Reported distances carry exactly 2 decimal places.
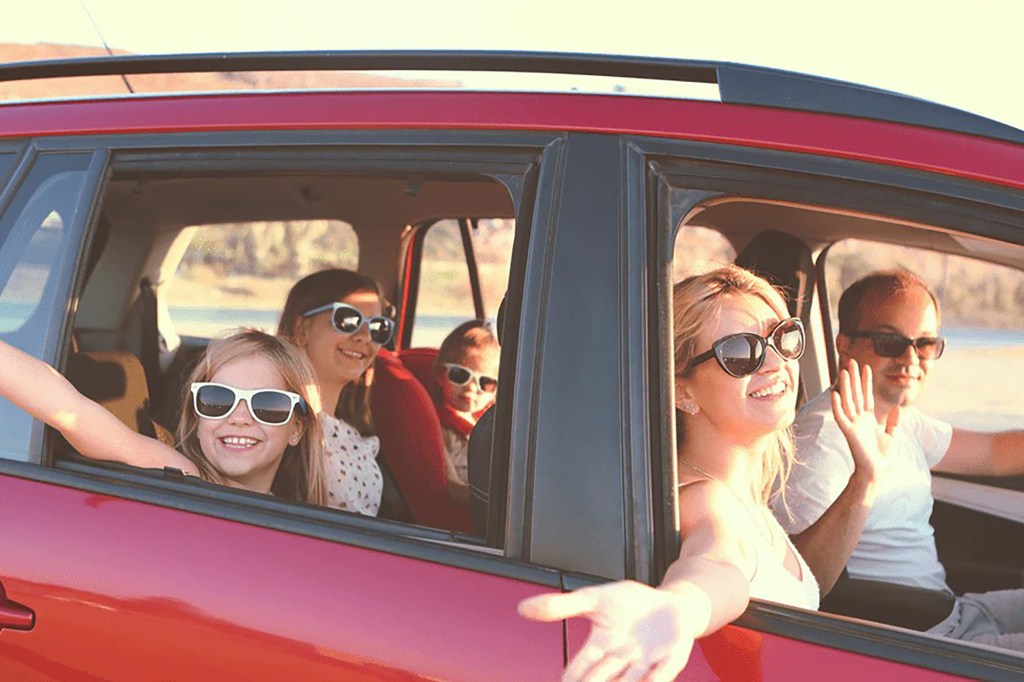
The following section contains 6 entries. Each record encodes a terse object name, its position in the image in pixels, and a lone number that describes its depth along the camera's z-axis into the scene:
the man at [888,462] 2.14
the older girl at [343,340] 3.12
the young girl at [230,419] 1.93
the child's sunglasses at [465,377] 3.94
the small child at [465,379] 3.88
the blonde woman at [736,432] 1.57
